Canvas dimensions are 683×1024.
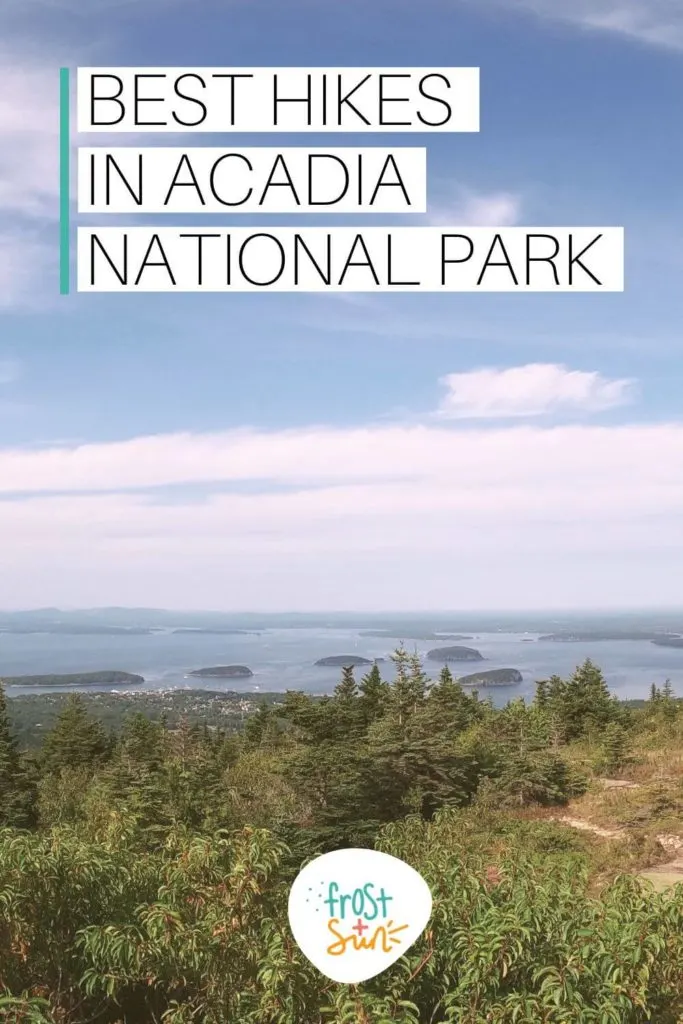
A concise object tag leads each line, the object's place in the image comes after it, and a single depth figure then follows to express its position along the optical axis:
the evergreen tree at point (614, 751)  17.34
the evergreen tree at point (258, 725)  26.52
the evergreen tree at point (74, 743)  24.14
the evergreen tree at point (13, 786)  16.80
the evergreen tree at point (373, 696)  21.12
